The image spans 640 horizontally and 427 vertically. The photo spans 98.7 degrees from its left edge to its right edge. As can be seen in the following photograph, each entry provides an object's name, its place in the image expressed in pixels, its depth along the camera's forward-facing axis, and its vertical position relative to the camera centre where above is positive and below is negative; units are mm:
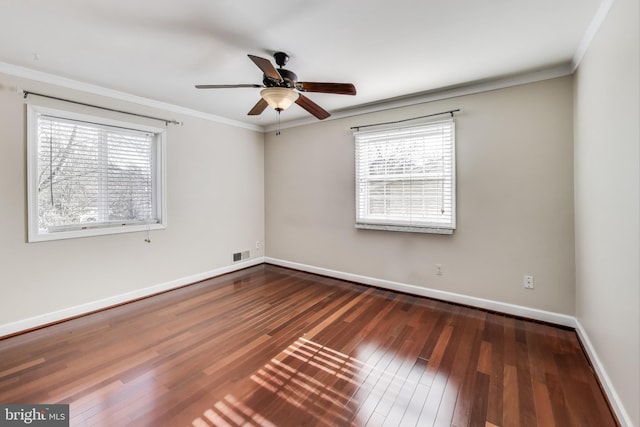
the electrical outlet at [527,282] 2752 -694
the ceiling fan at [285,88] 2189 +1017
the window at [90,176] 2689 +399
